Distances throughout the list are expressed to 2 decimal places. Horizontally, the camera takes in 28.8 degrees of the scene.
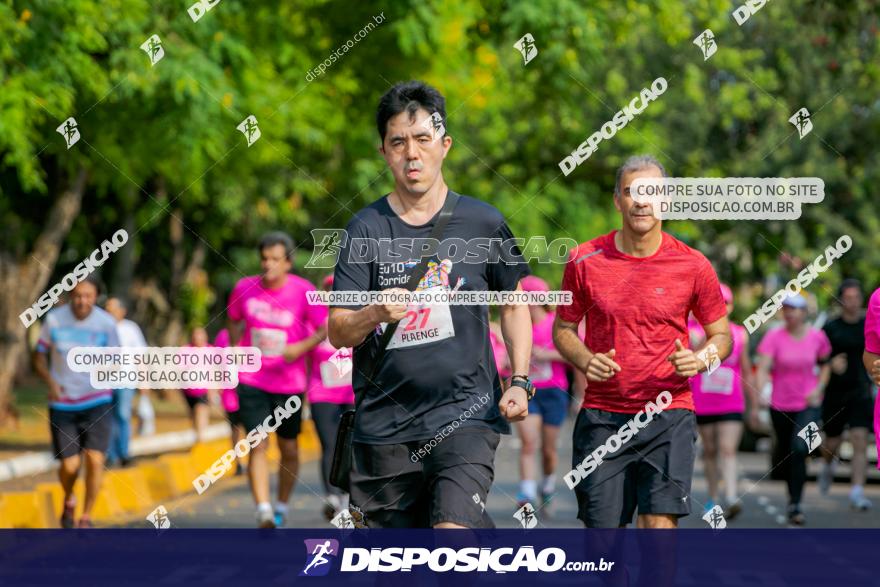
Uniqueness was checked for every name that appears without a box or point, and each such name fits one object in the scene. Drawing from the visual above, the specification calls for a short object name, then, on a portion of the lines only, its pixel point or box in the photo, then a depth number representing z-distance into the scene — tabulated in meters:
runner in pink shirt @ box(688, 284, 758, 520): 12.89
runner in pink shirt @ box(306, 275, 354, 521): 12.17
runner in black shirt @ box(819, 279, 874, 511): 13.88
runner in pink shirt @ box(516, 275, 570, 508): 13.65
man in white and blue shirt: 11.55
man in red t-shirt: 6.65
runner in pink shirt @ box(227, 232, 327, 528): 11.41
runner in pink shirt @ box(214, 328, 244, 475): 14.75
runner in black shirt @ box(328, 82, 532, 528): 5.91
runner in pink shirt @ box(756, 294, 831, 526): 13.45
